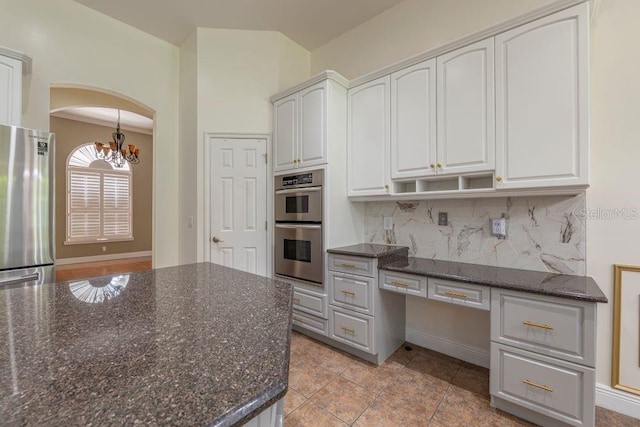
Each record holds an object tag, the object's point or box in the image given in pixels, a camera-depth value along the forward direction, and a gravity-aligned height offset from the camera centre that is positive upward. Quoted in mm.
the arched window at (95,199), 6539 +320
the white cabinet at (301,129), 2697 +854
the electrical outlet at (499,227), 2221 -109
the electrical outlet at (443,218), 2520 -44
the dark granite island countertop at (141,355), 497 -339
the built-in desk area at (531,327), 1548 -657
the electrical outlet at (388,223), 2865 -101
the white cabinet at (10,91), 2053 +883
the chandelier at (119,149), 5242 +1197
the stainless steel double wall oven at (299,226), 2730 -135
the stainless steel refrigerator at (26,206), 1874 +42
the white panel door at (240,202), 3219 +121
